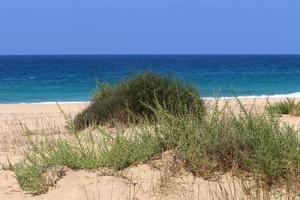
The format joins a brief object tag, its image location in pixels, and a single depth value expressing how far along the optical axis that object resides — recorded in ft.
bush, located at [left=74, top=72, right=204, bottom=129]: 47.55
